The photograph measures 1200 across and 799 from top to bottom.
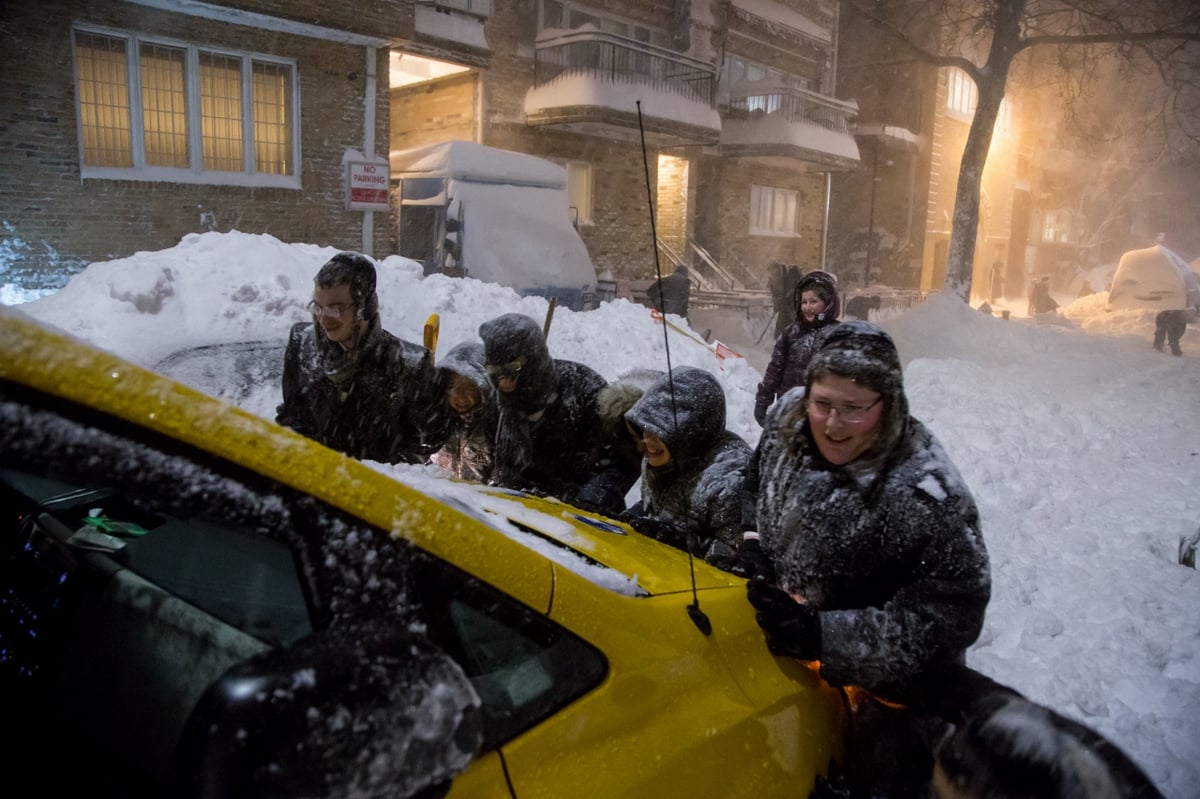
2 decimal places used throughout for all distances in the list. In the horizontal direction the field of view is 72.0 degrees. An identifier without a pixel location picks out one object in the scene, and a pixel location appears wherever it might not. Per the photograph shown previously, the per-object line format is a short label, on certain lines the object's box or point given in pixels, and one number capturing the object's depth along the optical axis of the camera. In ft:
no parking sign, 45.62
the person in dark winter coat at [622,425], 13.38
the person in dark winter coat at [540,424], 13.06
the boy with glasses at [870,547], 6.41
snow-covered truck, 45.68
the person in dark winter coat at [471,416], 13.99
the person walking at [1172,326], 58.03
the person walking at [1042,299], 107.34
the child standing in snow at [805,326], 18.76
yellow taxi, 3.37
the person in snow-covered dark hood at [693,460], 10.36
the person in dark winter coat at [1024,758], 5.12
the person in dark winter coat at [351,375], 11.90
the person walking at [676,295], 49.38
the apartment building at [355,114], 36.14
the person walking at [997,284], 133.49
